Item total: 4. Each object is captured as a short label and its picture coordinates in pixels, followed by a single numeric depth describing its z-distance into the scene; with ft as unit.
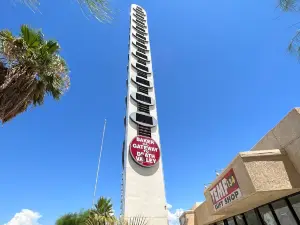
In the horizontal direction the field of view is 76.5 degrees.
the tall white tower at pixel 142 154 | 80.33
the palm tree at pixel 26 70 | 25.72
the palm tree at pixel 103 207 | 71.00
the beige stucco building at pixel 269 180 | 21.88
